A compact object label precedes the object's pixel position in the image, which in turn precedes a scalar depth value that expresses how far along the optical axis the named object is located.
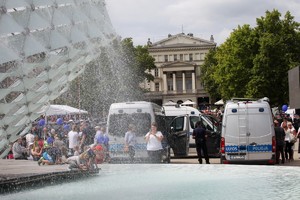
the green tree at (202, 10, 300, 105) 67.44
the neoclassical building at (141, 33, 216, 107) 160.88
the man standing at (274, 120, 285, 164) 24.03
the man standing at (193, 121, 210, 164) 23.86
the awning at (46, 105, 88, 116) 40.56
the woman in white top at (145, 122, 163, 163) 21.44
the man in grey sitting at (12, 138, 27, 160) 25.73
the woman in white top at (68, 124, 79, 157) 26.22
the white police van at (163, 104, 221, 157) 27.44
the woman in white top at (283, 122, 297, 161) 25.39
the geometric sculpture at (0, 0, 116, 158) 12.48
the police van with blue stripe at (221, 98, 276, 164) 22.39
